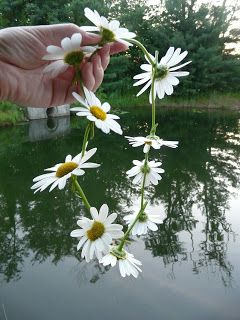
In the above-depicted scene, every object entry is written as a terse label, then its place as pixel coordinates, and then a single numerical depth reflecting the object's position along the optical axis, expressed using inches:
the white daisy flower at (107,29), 14.4
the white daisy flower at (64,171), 14.9
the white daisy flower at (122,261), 16.3
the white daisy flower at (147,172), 19.7
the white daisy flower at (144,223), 18.6
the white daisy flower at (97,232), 15.7
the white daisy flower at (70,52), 14.0
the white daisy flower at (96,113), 13.9
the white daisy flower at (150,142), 16.6
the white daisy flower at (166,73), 16.6
